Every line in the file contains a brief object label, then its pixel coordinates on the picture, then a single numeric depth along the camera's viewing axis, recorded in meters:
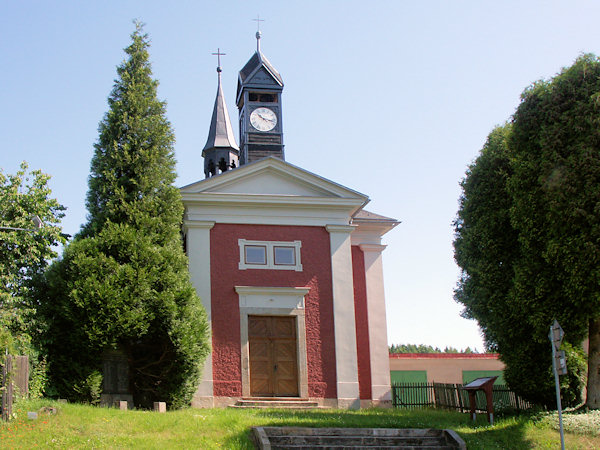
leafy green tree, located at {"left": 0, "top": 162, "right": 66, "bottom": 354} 19.92
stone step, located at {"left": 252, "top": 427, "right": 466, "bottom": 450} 15.37
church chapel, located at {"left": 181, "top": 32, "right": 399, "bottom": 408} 22.52
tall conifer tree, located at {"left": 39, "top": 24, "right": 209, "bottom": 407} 18.58
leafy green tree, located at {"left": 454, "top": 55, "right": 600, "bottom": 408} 17.81
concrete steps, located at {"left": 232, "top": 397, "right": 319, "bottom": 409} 21.38
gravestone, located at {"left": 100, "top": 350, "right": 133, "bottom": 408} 19.66
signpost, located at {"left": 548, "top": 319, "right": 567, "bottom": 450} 14.90
